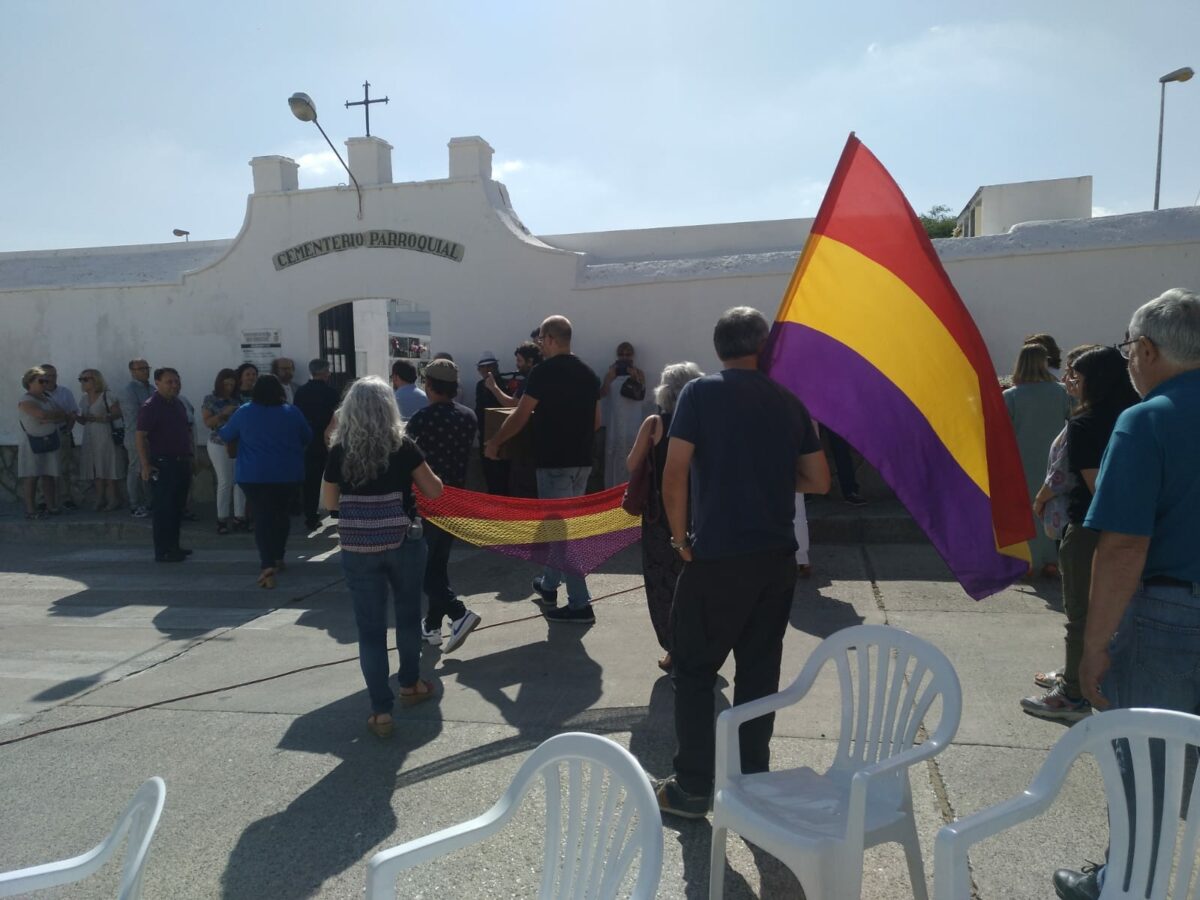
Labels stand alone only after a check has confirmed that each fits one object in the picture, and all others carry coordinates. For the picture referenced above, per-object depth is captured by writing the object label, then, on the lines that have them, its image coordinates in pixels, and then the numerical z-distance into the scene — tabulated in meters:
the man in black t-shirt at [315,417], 9.35
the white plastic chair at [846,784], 2.35
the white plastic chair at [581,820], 2.08
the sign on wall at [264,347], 11.40
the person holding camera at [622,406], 9.70
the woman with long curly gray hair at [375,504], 4.29
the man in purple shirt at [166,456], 8.54
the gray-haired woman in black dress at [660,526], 4.38
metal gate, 11.88
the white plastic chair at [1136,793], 2.06
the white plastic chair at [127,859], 2.04
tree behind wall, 40.40
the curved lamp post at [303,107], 9.69
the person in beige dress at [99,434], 10.86
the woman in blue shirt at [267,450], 7.50
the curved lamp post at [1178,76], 13.12
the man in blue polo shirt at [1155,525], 2.43
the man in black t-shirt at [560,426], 5.86
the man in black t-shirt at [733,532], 3.20
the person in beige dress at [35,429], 10.35
